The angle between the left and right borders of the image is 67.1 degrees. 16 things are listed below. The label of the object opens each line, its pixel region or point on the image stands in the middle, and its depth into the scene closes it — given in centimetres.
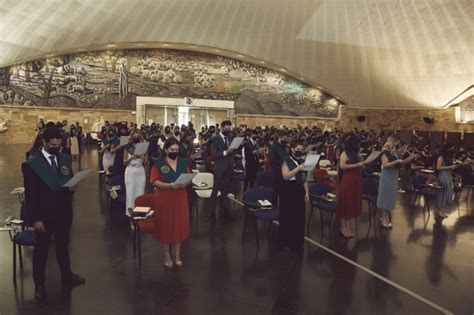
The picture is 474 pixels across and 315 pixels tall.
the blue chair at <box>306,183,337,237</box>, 634
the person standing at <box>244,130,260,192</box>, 915
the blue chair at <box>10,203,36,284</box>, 407
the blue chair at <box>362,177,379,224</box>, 760
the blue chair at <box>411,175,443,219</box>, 805
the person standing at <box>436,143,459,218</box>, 793
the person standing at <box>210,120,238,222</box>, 699
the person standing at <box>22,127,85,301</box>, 370
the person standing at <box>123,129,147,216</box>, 623
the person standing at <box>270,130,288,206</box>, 557
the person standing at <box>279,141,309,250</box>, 550
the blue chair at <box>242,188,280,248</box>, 567
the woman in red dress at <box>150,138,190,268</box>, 456
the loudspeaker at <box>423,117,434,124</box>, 2680
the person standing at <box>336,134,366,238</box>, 614
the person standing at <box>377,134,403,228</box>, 676
